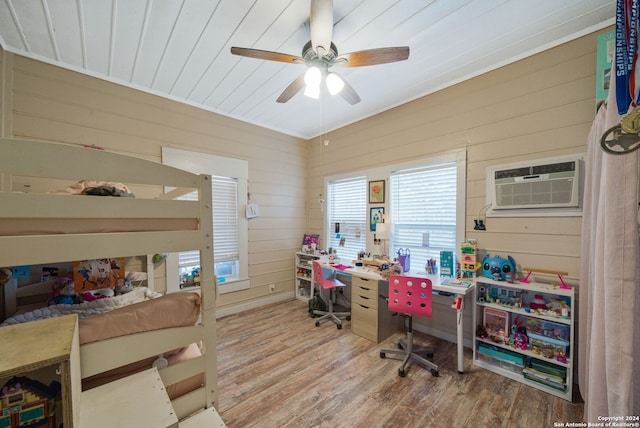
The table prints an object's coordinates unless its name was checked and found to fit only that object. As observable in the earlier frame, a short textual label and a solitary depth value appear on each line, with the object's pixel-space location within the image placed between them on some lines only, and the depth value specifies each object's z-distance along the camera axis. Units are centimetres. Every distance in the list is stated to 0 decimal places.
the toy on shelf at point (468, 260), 235
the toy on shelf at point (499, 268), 213
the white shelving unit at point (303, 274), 393
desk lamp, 299
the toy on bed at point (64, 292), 165
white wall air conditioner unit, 192
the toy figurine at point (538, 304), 197
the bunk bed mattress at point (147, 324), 99
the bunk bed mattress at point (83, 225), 86
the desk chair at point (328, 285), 299
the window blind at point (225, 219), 327
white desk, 207
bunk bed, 85
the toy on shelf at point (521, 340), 197
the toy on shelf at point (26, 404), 67
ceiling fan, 144
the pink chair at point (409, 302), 211
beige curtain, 89
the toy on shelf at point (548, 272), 190
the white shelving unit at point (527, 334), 181
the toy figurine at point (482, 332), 216
